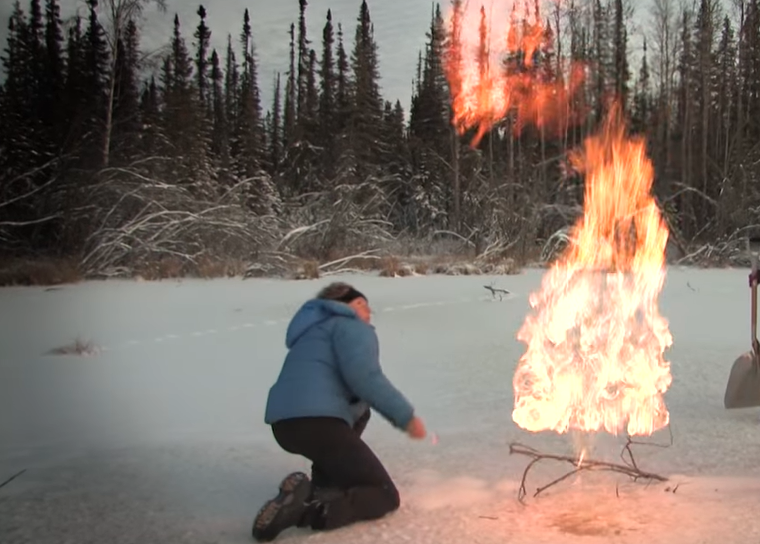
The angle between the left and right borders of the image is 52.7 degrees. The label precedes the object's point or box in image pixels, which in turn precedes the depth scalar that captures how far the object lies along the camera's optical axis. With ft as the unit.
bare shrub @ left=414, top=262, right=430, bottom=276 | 44.25
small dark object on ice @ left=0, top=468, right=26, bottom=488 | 10.11
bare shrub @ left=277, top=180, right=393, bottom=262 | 46.06
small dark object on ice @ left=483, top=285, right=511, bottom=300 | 32.80
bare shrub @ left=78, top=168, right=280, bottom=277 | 36.94
